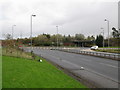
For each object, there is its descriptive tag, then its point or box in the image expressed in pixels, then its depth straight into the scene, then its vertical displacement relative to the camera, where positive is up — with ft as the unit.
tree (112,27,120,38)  346.01 +23.81
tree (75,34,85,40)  432.25 +17.45
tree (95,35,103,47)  301.37 +5.17
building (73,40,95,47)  362.78 +4.14
